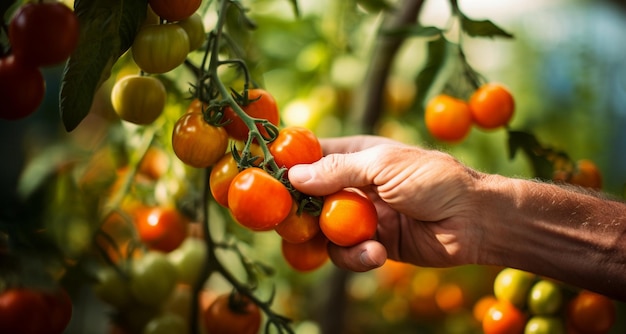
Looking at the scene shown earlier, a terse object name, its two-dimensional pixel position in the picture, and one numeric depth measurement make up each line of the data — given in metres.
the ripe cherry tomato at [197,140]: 0.61
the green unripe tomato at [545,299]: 0.77
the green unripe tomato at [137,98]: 0.66
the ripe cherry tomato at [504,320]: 0.78
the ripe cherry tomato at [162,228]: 0.87
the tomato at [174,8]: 0.59
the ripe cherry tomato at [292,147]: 0.61
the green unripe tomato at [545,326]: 0.76
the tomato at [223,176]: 0.61
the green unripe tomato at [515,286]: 0.78
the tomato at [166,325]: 0.80
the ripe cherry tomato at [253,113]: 0.65
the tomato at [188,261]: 0.91
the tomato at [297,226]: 0.62
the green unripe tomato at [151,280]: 0.80
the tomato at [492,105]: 0.83
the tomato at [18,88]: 0.53
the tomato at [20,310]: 0.58
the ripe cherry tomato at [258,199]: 0.56
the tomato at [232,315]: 0.79
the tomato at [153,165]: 1.03
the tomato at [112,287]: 0.80
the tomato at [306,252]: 0.69
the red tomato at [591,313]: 0.74
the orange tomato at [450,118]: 0.86
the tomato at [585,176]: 0.87
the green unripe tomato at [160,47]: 0.60
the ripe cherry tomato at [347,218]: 0.60
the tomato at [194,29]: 0.65
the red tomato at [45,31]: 0.50
